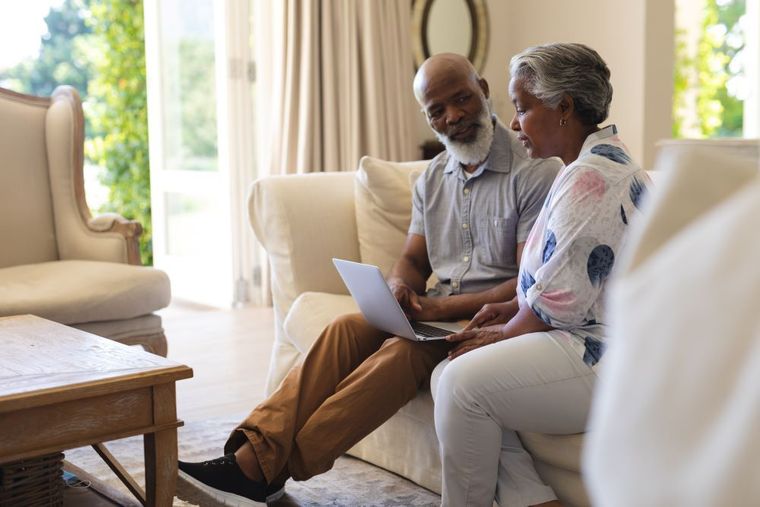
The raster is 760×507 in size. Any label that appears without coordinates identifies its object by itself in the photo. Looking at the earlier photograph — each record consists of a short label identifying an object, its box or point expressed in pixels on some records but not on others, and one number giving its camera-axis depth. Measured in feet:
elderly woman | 5.83
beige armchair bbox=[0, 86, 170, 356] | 10.09
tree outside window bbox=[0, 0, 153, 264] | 23.08
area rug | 7.60
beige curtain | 16.56
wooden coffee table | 5.77
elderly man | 7.00
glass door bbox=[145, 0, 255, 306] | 17.34
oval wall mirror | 17.84
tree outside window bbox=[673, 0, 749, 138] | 26.53
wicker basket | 6.69
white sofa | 9.00
